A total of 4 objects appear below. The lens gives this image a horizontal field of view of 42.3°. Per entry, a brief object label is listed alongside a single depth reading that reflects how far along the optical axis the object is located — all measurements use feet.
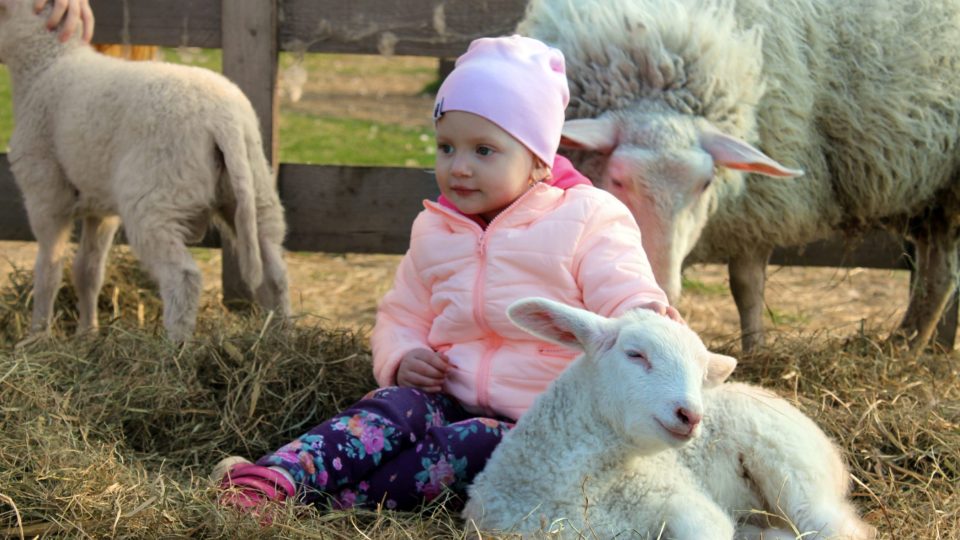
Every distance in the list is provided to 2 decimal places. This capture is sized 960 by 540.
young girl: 10.44
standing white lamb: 13.98
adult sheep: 13.62
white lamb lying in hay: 8.59
